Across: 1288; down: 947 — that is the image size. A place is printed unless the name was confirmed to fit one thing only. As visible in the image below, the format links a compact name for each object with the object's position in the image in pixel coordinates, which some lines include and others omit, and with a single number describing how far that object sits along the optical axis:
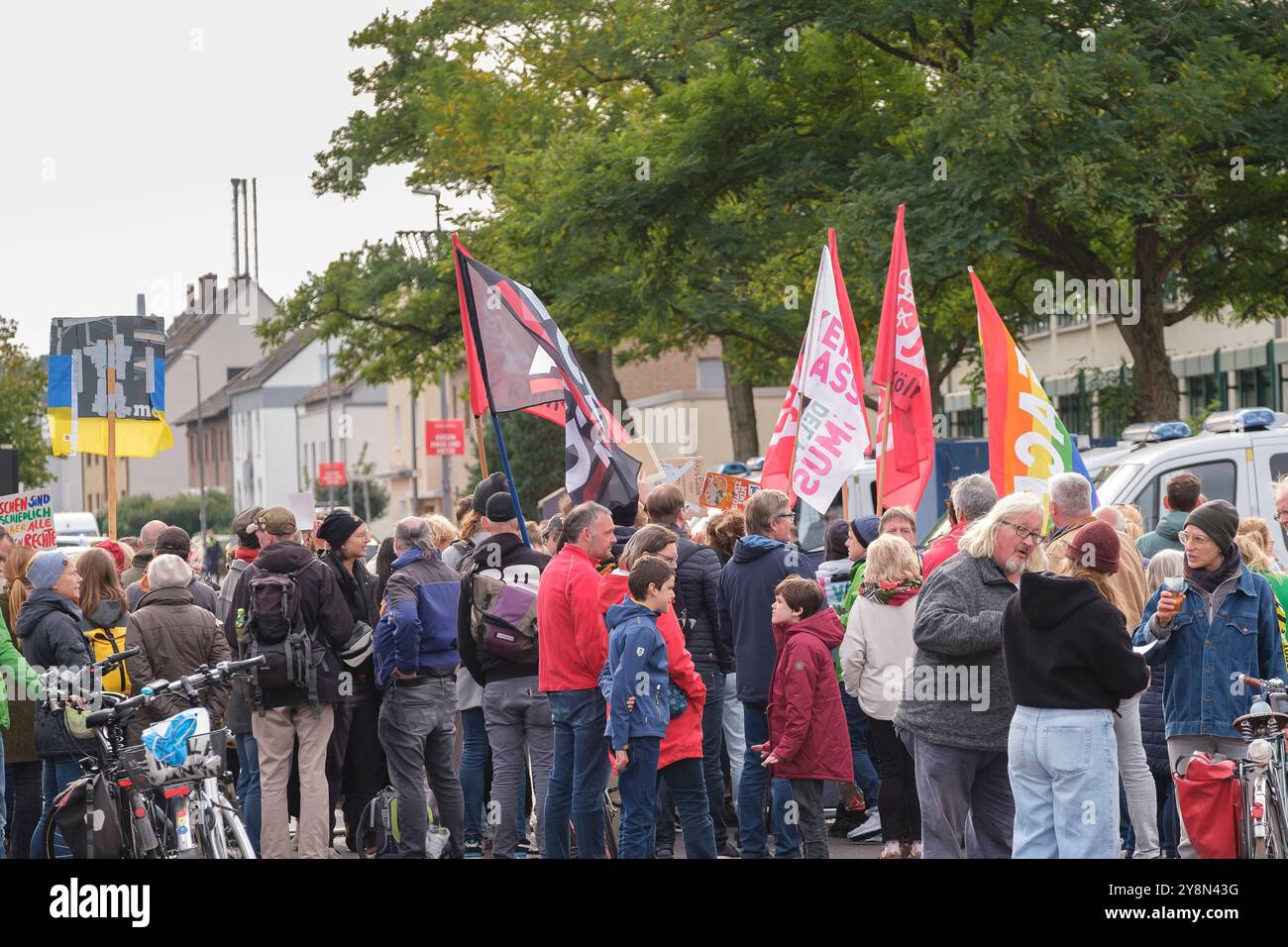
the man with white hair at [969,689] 7.15
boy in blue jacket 8.09
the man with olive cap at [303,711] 9.09
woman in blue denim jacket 7.67
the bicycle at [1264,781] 7.18
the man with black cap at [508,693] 9.09
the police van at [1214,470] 13.85
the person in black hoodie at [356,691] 9.44
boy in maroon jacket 8.62
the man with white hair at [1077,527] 7.98
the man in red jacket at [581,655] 8.52
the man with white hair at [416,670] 9.23
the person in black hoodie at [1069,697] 6.58
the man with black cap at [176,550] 10.64
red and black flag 9.89
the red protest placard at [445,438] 37.25
